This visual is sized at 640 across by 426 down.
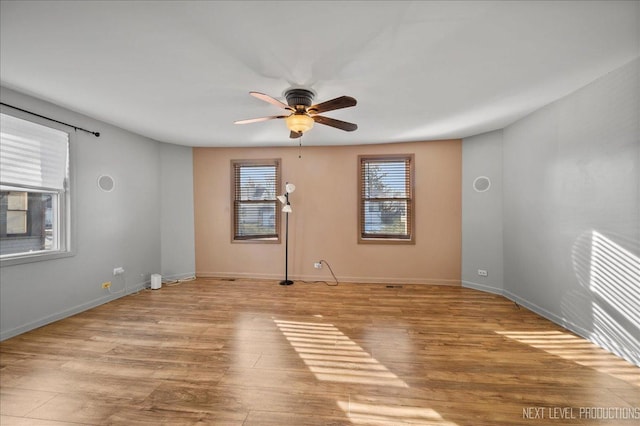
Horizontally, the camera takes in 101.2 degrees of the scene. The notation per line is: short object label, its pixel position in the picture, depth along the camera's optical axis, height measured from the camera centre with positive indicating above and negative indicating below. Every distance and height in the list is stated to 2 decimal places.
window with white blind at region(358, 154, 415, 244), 4.78 +0.28
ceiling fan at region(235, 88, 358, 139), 2.47 +1.03
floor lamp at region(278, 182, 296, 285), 4.67 -0.02
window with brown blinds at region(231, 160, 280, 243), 5.10 +0.28
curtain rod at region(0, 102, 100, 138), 2.73 +1.15
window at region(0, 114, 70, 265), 2.75 +0.29
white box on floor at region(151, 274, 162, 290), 4.48 -1.12
